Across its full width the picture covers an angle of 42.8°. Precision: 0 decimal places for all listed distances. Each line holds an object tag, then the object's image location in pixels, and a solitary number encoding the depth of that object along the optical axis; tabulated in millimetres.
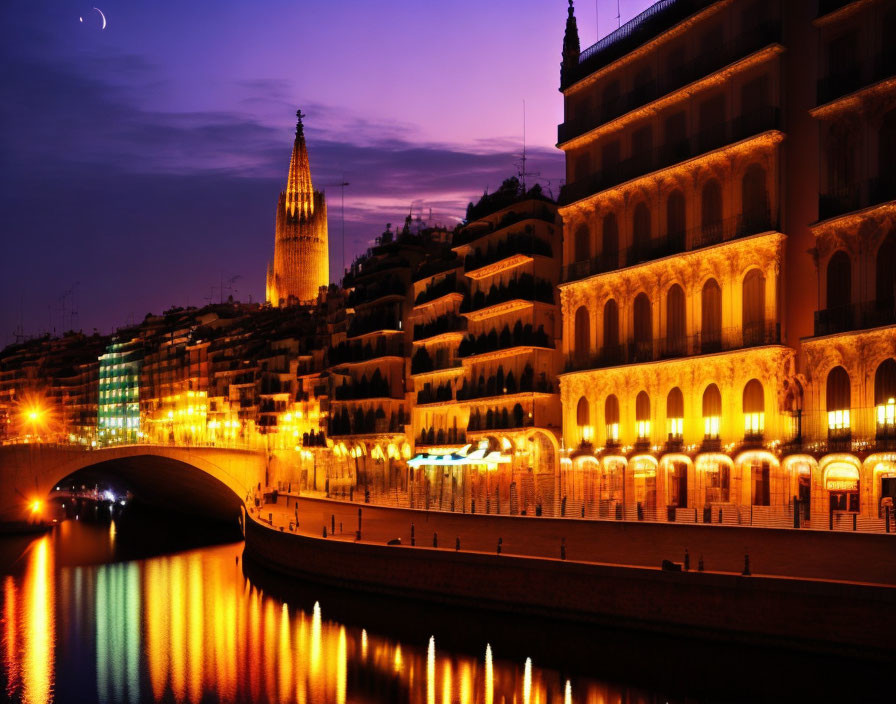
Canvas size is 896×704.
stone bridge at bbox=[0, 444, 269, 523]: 84000
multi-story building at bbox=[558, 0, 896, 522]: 46469
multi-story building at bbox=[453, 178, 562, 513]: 65125
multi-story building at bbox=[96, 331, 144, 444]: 184750
